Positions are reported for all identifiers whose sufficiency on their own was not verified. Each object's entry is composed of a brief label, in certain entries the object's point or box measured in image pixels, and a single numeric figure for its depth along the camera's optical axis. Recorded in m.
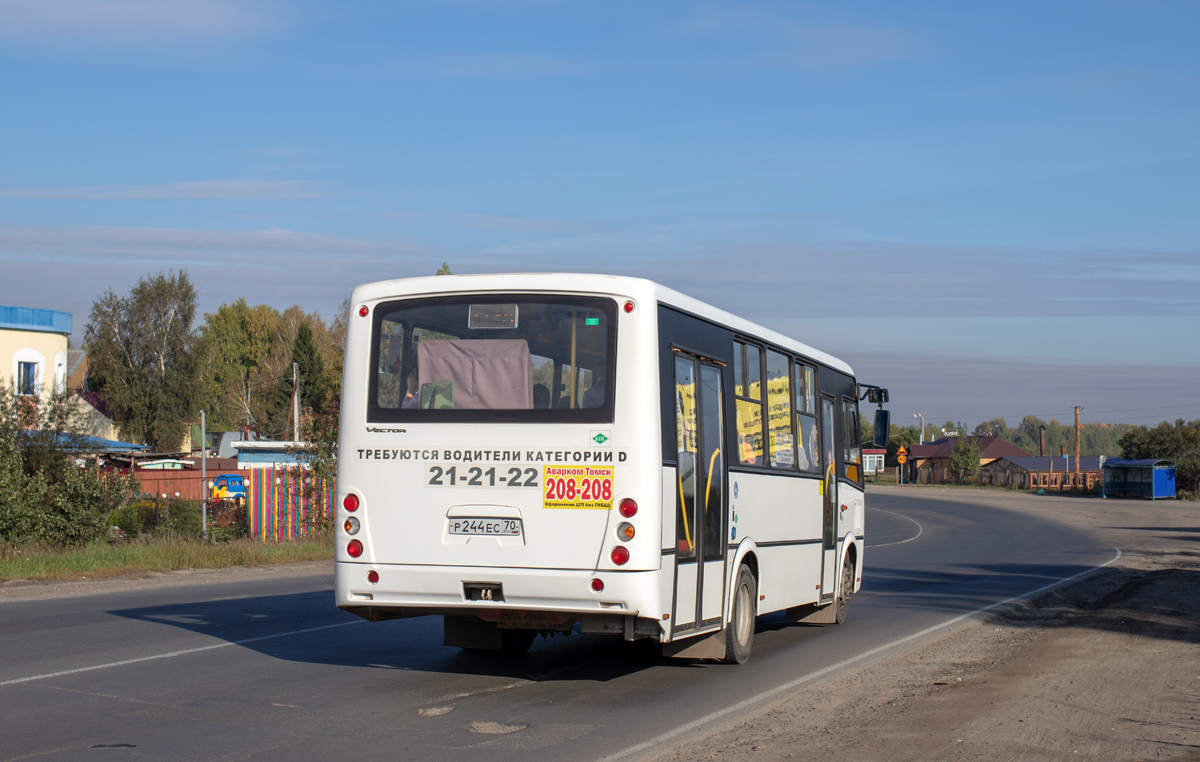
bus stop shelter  80.12
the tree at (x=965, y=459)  118.62
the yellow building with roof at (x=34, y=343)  48.31
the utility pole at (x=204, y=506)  25.32
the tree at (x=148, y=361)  70.38
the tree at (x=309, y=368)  83.31
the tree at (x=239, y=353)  91.69
